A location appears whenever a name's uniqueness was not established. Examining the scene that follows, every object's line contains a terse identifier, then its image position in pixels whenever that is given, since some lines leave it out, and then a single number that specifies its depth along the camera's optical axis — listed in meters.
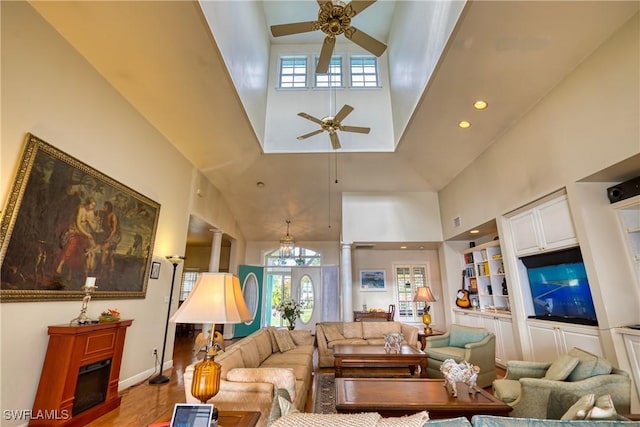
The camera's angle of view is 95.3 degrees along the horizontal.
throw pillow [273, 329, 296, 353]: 4.46
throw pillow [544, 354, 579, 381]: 2.40
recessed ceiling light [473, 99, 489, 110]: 4.12
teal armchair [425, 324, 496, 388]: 3.85
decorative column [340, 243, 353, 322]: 6.69
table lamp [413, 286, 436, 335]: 5.24
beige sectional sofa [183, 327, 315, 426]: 2.27
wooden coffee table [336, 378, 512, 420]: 2.29
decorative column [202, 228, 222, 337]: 7.14
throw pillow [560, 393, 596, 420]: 1.41
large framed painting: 2.53
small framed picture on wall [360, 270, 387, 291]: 8.22
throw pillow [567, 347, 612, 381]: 2.31
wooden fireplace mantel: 2.62
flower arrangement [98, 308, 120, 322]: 3.26
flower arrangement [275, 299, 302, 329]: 5.62
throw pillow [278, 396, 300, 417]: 1.37
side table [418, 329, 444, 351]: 5.31
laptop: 1.44
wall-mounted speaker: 2.98
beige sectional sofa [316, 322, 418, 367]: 5.17
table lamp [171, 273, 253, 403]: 1.65
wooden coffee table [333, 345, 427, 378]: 3.98
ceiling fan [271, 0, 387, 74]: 2.94
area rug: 3.27
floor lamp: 4.20
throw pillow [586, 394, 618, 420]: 1.33
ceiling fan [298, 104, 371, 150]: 4.34
